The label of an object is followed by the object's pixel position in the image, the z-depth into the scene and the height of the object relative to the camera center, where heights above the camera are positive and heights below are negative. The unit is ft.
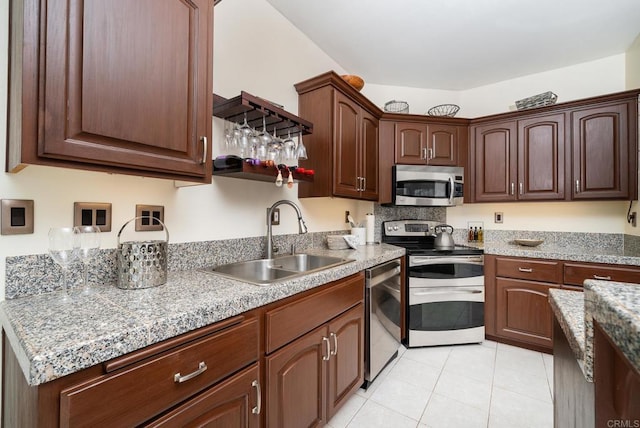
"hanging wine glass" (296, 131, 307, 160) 5.64 +1.28
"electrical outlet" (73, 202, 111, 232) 3.50 -0.01
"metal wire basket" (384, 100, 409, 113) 9.62 +3.79
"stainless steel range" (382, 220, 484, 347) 7.95 -2.29
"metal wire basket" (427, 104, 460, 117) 9.73 +3.72
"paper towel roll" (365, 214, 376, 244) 8.80 -0.32
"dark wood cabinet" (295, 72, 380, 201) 6.72 +1.98
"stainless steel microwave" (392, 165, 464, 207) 8.98 +0.95
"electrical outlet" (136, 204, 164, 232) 4.10 -0.04
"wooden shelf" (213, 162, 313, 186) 4.58 +0.73
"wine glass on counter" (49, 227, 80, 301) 3.06 -0.37
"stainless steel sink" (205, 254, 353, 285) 5.17 -1.01
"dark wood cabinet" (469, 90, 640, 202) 7.43 +1.88
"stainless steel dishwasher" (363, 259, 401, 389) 5.96 -2.31
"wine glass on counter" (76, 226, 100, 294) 3.26 -0.38
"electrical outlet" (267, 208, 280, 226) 6.28 -0.04
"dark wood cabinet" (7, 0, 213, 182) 2.47 +1.33
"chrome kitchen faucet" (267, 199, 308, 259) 5.76 -0.37
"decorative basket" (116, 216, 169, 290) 3.42 -0.61
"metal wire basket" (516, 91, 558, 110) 8.24 +3.47
